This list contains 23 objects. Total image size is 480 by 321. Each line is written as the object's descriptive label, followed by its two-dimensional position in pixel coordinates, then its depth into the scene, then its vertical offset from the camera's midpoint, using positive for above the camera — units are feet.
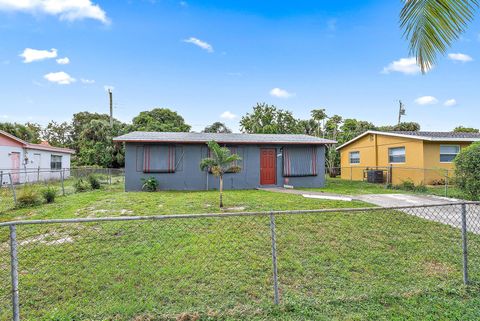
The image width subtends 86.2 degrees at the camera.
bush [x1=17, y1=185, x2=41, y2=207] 25.80 -3.17
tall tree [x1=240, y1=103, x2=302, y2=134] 96.73 +17.73
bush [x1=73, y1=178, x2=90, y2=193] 37.67 -2.97
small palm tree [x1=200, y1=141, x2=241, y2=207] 26.21 +0.59
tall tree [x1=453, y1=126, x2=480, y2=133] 105.81 +14.81
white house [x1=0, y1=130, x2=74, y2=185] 48.98 +1.80
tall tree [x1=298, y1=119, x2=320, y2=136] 93.06 +14.17
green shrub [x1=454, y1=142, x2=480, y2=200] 25.62 -0.65
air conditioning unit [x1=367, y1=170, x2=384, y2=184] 49.14 -2.31
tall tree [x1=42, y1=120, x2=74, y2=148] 130.82 +17.71
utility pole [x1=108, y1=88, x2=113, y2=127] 95.71 +26.03
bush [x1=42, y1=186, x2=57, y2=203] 27.67 -3.06
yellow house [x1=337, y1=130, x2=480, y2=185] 43.50 +2.24
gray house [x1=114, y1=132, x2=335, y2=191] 39.01 +0.93
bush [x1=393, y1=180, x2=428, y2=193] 38.07 -3.44
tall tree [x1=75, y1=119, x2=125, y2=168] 77.25 +6.11
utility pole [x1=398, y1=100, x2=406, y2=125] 103.10 +22.33
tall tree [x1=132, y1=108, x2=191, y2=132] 82.14 +17.05
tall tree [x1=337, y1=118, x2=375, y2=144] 92.73 +14.89
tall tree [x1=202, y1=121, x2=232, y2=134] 110.22 +16.38
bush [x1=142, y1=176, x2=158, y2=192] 37.96 -2.80
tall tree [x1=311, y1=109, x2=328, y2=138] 92.12 +17.57
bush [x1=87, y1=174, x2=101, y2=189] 40.60 -2.48
